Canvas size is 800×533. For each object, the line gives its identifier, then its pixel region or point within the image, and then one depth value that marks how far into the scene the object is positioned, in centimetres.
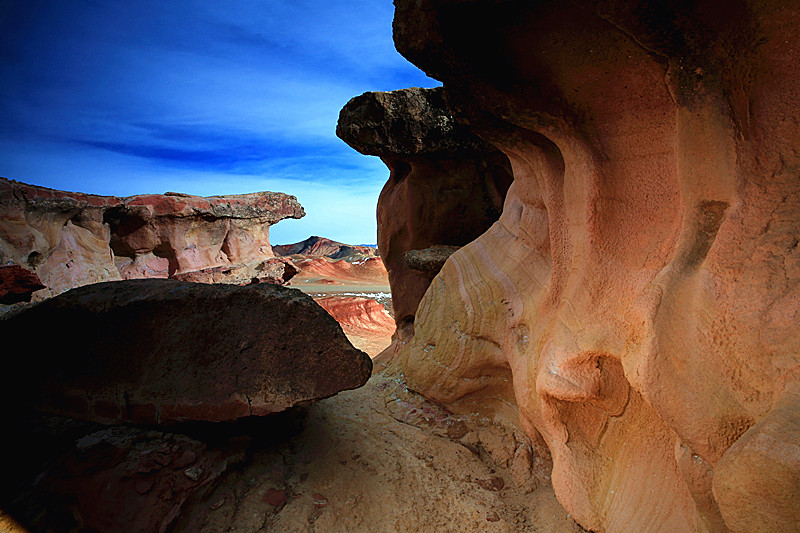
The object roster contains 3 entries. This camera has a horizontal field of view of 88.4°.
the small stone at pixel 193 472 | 154
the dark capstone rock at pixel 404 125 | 365
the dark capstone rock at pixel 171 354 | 161
